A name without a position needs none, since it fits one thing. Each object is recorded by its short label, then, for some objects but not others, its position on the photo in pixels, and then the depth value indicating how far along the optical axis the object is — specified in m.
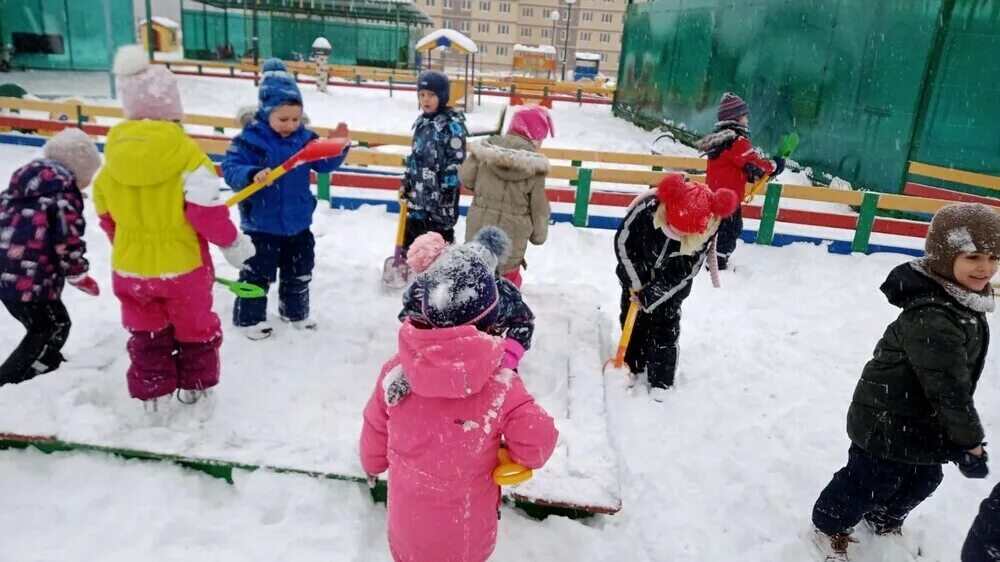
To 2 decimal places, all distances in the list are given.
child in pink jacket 1.83
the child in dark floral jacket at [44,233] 3.11
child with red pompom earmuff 3.70
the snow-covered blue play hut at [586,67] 35.84
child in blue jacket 3.79
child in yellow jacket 2.81
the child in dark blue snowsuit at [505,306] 2.33
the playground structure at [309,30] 30.95
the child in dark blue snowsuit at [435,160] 4.73
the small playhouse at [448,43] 21.22
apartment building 63.91
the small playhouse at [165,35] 35.03
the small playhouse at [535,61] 31.66
